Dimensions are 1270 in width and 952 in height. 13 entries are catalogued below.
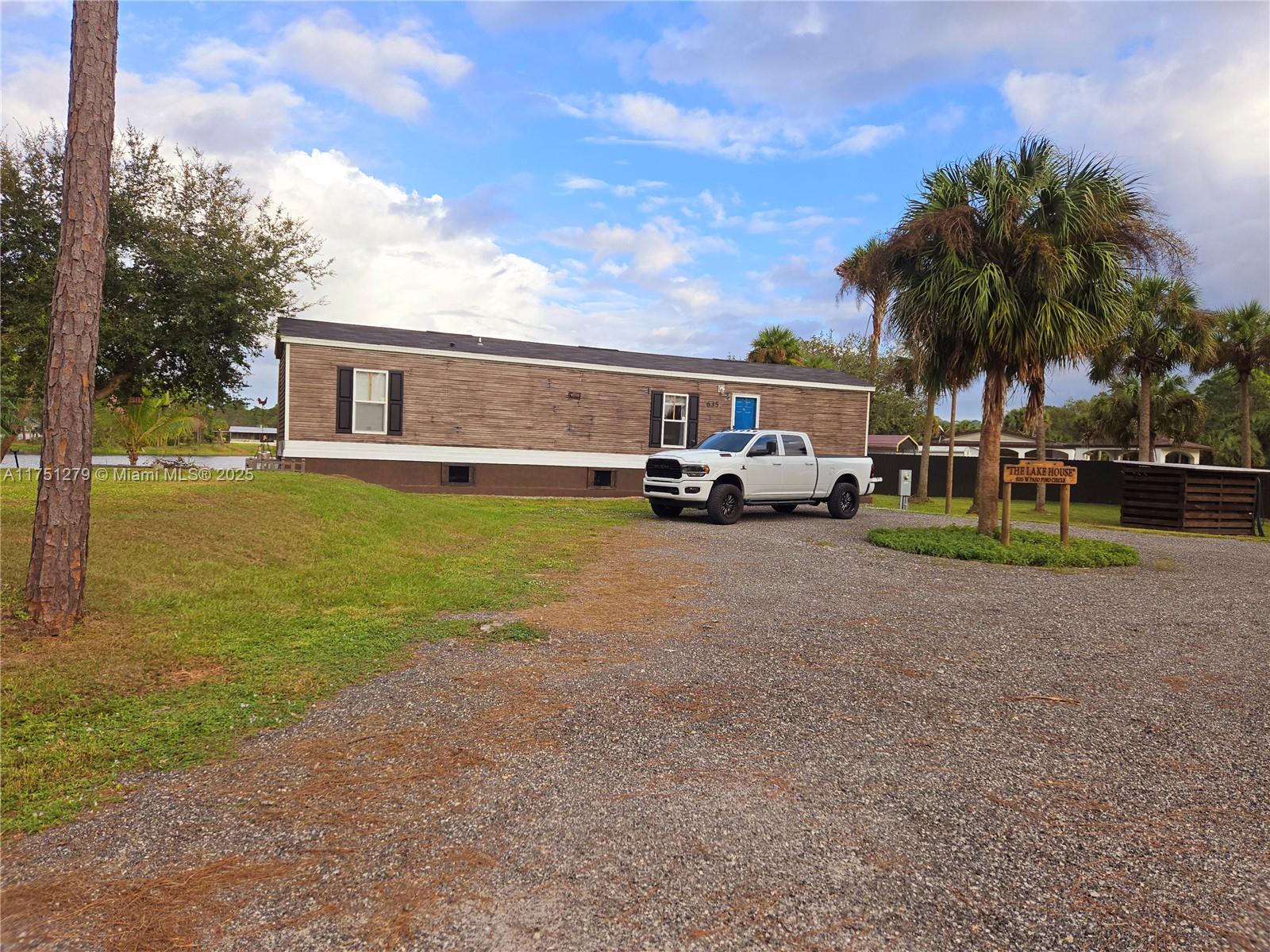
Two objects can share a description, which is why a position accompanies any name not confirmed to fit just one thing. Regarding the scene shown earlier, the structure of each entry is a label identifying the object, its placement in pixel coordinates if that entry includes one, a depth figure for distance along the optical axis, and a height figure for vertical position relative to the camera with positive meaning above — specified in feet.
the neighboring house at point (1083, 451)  142.61 +7.17
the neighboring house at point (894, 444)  147.88 +6.88
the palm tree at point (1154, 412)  111.86 +11.55
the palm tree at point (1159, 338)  80.89 +15.52
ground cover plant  37.24 -3.01
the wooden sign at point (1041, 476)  40.45 +0.51
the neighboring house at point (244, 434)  279.08 +6.78
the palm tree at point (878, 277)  43.93 +11.14
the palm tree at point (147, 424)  46.06 +1.47
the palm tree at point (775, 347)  110.93 +17.93
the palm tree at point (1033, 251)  39.96 +11.82
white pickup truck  49.49 -0.14
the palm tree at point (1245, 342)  92.07 +17.55
